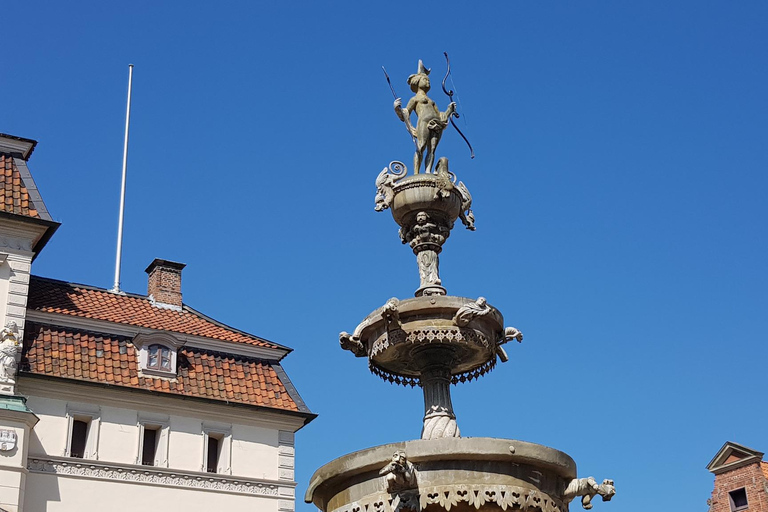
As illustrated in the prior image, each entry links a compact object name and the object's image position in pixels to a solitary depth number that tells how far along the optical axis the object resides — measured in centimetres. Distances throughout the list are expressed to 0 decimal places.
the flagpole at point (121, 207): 3431
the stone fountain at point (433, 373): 1043
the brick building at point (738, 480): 3250
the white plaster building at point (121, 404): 2723
